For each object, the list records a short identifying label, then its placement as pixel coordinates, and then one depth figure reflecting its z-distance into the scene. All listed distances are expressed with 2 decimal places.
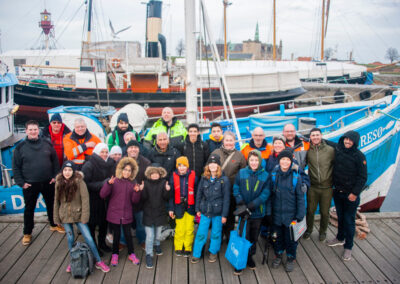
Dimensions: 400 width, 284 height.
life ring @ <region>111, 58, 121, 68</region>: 20.21
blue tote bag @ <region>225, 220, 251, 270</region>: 3.52
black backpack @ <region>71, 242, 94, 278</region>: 3.48
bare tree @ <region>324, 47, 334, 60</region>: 76.06
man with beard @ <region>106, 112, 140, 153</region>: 4.63
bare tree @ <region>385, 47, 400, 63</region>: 63.93
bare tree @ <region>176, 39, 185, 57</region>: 69.75
